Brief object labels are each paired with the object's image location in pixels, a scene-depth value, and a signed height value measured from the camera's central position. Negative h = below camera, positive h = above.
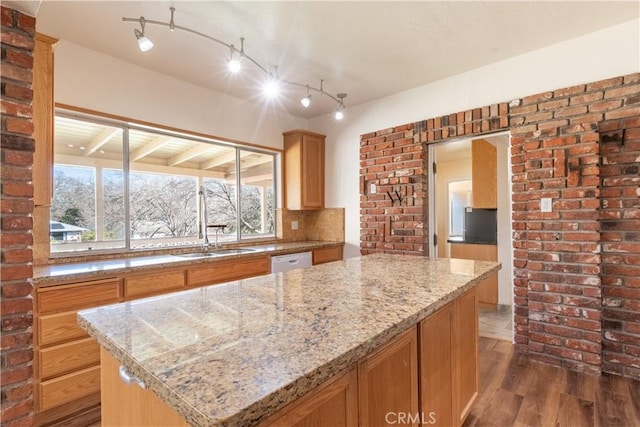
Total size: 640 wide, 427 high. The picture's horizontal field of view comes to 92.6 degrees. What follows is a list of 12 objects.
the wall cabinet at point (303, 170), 3.96 +0.60
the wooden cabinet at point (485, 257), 3.88 -0.59
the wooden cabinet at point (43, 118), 1.90 +0.63
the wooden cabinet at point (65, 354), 1.85 -0.87
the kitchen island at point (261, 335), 0.60 -0.34
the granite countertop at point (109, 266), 1.90 -0.36
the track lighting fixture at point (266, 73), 1.82 +1.31
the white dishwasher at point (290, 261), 3.21 -0.51
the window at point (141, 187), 2.47 +0.28
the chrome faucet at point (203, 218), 3.27 -0.03
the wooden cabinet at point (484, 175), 4.02 +0.51
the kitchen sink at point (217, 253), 2.92 -0.38
